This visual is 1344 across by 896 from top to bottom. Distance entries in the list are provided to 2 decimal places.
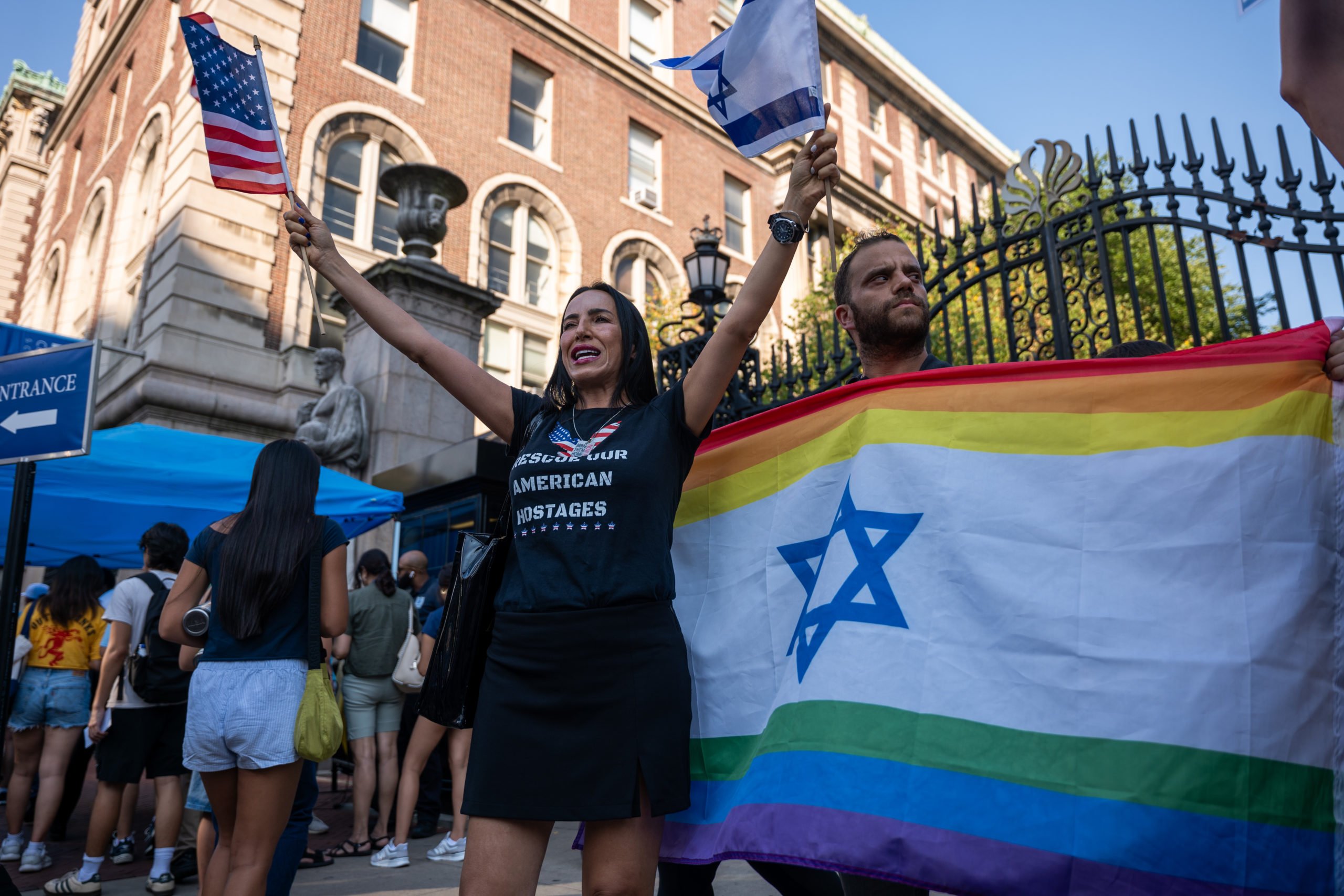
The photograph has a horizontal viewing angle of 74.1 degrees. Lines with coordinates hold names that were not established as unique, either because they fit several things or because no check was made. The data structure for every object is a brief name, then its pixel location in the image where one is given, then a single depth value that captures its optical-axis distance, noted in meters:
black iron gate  5.34
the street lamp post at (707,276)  9.23
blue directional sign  4.71
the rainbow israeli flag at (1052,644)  1.96
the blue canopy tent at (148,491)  7.22
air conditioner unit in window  25.95
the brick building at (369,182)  16.83
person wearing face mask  7.38
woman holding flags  2.18
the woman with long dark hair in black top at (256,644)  3.25
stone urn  12.20
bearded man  2.81
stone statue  11.27
